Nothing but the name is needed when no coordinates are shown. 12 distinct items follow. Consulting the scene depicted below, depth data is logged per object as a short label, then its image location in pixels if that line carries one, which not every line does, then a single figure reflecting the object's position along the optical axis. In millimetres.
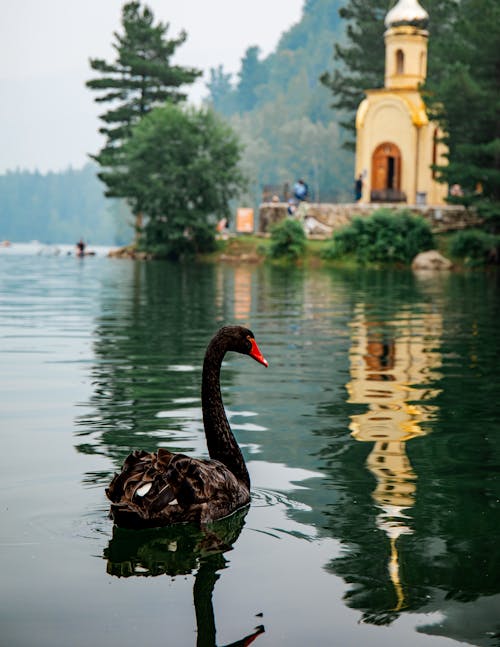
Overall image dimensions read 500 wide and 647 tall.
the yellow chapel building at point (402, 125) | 62281
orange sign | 69438
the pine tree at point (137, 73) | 79188
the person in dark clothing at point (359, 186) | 62969
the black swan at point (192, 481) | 6516
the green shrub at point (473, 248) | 48219
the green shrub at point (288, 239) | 56562
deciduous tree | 63969
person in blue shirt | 64188
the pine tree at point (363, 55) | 74688
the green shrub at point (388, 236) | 53062
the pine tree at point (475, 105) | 45344
